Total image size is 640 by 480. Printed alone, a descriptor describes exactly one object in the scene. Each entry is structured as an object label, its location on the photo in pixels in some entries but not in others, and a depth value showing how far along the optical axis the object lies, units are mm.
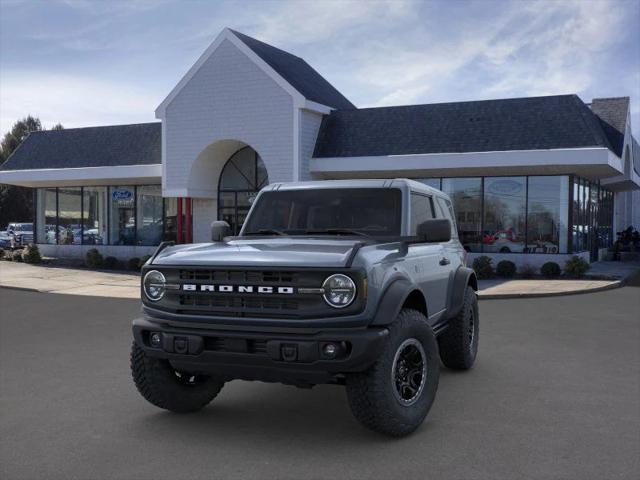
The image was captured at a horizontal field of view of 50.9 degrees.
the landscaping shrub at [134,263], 24969
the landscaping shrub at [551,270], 20844
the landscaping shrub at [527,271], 21181
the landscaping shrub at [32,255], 27703
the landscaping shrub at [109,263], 26188
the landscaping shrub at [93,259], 25969
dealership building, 20984
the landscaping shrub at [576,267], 20391
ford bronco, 4816
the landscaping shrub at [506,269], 21078
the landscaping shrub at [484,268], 20688
